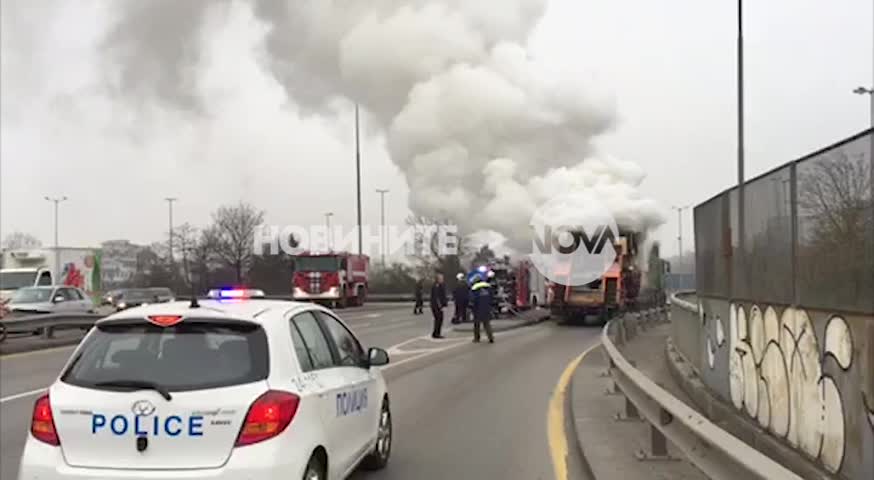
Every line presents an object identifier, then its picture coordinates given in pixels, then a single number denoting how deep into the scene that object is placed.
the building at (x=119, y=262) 64.56
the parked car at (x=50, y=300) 24.84
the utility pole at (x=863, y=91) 26.89
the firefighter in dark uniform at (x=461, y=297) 27.18
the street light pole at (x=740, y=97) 22.17
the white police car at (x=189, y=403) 4.78
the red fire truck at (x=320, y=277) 45.06
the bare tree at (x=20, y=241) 111.90
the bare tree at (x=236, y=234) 83.00
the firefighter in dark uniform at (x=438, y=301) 22.38
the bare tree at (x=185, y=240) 89.98
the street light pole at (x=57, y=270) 33.61
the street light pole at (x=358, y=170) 52.62
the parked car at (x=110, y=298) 45.21
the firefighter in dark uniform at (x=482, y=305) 21.02
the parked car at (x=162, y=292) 43.89
